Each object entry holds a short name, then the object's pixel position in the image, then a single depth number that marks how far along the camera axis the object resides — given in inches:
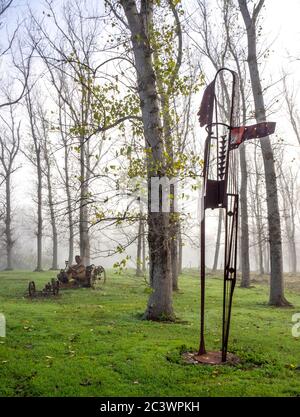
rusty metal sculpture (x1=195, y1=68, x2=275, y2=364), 215.8
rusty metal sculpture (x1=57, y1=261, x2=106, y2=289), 617.6
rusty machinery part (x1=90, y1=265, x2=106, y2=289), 627.1
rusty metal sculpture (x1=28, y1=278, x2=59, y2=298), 523.0
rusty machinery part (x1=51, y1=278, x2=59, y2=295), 530.1
